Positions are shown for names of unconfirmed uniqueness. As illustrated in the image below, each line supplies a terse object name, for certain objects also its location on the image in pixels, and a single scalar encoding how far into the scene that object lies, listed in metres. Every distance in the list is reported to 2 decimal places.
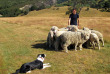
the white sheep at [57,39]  9.85
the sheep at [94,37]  10.32
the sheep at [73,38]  9.36
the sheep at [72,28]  10.34
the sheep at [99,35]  11.31
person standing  11.79
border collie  6.16
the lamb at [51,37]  10.04
